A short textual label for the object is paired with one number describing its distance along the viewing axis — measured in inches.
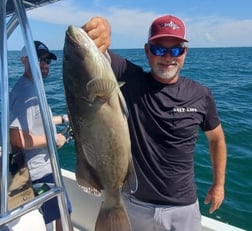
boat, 60.0
